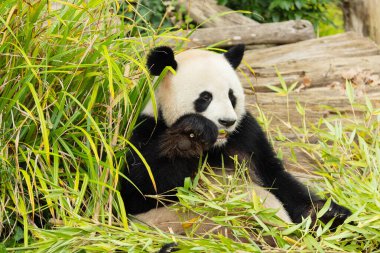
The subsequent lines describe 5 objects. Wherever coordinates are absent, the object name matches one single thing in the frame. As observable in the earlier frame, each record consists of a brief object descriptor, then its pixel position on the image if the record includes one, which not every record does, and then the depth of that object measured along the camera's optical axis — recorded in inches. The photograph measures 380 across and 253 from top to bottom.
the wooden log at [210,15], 594.9
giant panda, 289.3
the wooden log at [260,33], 545.0
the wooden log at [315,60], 470.6
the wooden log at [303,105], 385.4
